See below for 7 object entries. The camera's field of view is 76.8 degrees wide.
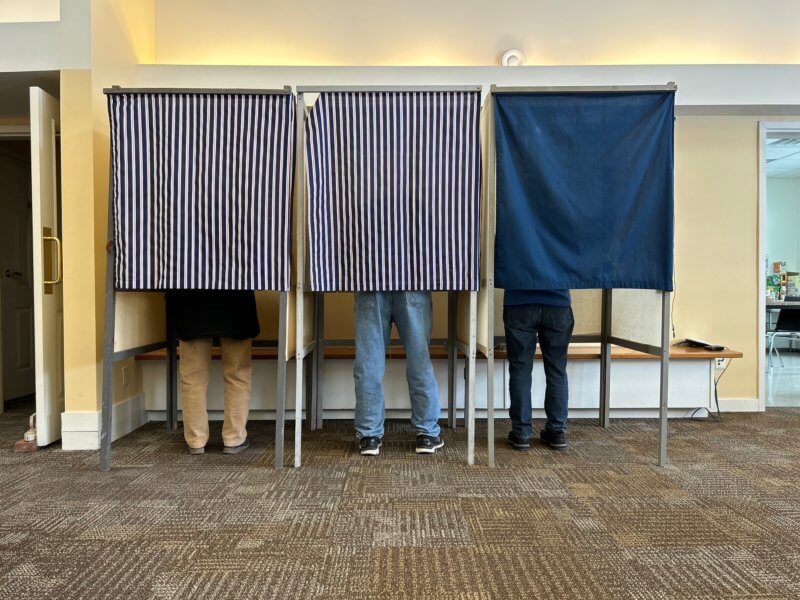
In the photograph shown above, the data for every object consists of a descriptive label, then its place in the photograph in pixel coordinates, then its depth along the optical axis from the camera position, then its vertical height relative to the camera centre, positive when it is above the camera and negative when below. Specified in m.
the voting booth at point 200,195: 2.37 +0.43
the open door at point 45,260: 2.68 +0.15
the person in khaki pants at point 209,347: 2.56 -0.34
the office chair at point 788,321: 5.62 -0.40
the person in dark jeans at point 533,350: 2.70 -0.35
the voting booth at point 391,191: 2.38 +0.45
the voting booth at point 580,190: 2.40 +0.46
